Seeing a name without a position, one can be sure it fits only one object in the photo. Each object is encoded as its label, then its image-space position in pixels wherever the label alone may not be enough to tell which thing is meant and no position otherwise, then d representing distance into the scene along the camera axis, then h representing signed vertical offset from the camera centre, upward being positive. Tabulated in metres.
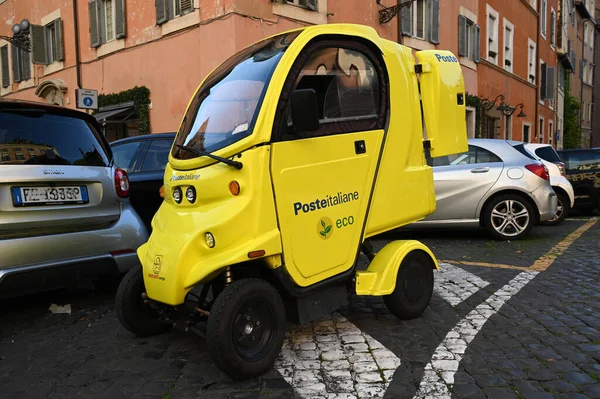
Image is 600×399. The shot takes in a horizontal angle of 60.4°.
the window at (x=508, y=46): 23.03 +4.80
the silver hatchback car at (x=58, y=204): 3.64 -0.33
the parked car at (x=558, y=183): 9.45 -0.59
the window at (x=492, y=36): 21.30 +4.87
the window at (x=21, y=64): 19.58 +3.73
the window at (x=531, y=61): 26.27 +4.64
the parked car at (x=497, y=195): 7.41 -0.62
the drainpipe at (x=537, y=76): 27.03 +4.03
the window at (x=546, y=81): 28.06 +3.85
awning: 14.22 +1.30
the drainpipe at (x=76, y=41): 16.22 +3.77
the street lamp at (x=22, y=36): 17.50 +4.39
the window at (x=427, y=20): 16.23 +4.27
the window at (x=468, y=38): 18.38 +4.22
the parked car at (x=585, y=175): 11.46 -0.54
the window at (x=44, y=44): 17.59 +4.03
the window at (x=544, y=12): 27.76 +7.53
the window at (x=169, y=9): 12.31 +3.62
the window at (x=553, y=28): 30.13 +7.26
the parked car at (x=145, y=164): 5.87 -0.06
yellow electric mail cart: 2.91 -0.24
